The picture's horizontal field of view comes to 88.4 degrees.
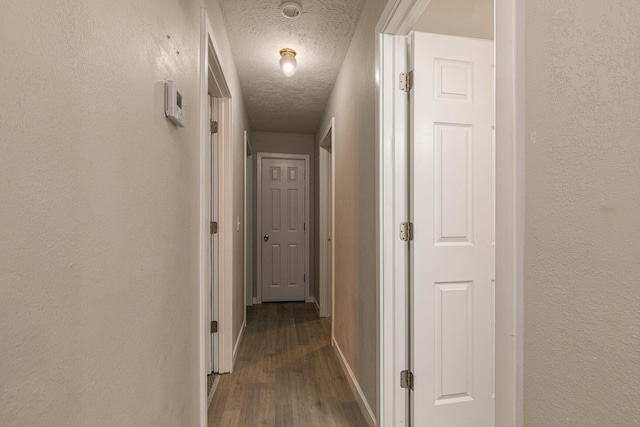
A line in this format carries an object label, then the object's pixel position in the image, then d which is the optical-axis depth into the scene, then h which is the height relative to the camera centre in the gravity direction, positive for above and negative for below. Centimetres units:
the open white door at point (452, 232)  158 -9
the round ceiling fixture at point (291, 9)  189 +121
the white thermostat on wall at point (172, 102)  103 +36
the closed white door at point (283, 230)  465 -23
